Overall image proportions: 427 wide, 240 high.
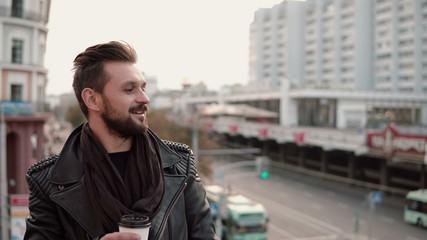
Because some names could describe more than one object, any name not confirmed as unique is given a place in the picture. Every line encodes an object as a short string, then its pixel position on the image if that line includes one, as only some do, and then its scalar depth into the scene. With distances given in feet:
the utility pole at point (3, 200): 41.52
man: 5.90
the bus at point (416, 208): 59.02
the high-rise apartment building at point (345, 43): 202.08
